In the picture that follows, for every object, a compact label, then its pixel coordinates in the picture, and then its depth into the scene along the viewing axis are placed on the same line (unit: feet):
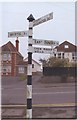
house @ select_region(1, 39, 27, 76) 127.86
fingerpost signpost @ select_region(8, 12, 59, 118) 18.30
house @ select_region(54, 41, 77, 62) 164.86
